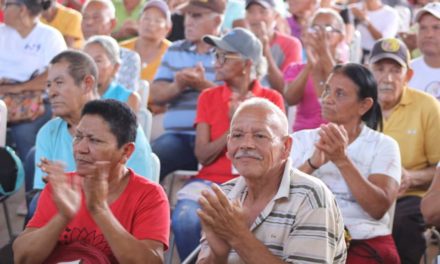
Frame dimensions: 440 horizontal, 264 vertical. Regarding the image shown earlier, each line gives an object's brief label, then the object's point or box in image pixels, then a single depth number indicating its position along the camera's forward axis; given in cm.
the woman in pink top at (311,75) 781
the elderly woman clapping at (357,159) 549
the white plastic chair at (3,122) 687
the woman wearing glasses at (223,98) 711
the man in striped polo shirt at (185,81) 815
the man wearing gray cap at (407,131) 641
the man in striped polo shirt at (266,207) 413
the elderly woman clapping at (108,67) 748
